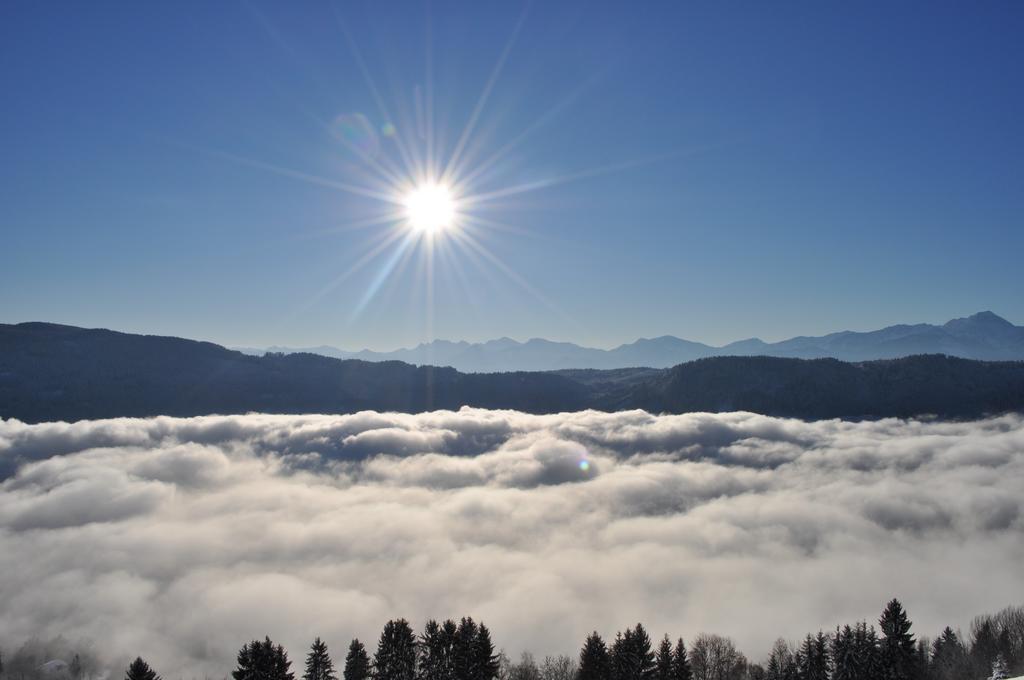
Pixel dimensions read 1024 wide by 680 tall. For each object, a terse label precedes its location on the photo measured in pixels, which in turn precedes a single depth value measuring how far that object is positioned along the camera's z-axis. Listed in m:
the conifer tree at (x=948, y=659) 95.12
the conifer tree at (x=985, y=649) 102.12
